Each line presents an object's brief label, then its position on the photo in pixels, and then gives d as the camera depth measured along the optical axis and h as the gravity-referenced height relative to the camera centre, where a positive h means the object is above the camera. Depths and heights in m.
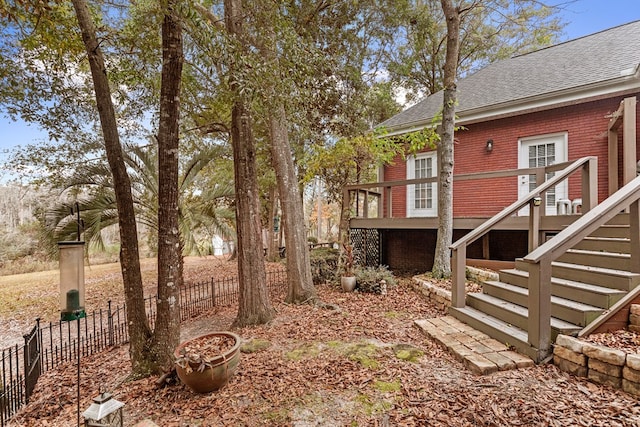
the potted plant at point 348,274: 6.82 -1.46
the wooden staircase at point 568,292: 3.17 -1.00
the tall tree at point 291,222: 6.18 -0.24
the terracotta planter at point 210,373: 2.88 -1.52
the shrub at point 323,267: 7.97 -1.53
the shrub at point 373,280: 6.66 -1.57
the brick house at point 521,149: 6.09 +1.37
